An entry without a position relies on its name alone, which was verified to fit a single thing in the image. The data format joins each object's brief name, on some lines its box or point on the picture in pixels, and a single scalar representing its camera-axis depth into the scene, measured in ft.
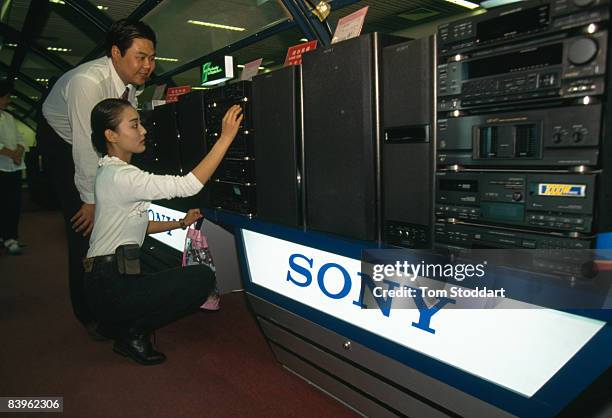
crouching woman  4.63
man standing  5.23
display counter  2.52
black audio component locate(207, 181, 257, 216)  4.88
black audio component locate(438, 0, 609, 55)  2.17
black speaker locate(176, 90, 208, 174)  5.58
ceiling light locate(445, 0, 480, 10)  21.14
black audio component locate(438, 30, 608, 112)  2.17
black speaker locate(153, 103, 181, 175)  6.44
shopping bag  6.43
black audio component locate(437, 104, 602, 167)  2.24
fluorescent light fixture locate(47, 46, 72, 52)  25.25
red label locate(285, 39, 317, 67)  5.01
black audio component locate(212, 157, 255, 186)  4.80
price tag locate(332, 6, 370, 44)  3.80
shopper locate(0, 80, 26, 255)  11.37
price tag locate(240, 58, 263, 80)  5.56
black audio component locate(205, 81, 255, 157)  4.73
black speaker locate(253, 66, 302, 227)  4.00
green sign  7.60
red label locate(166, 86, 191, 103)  8.32
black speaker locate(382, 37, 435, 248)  2.97
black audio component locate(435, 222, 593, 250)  2.37
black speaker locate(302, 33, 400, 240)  3.26
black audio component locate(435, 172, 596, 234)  2.30
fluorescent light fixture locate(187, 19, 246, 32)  20.93
